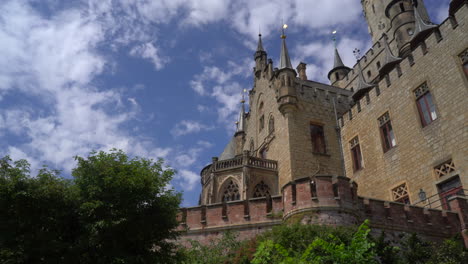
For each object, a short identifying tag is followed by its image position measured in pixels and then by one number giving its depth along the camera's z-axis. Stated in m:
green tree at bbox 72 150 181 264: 9.45
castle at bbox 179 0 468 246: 13.69
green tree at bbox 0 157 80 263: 8.97
